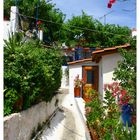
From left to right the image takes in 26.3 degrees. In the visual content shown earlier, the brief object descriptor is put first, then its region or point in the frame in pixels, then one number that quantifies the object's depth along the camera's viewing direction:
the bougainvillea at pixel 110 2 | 6.89
